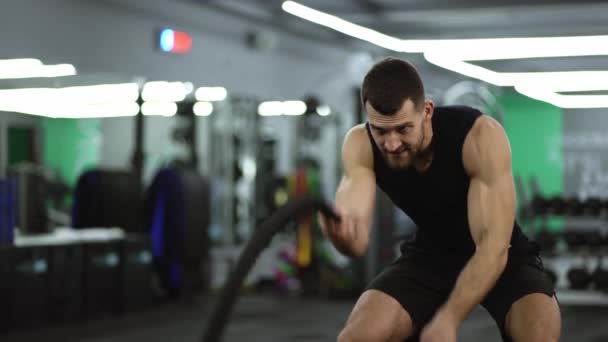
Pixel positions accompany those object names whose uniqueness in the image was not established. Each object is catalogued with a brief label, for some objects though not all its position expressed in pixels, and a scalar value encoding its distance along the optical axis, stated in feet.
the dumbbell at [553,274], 23.55
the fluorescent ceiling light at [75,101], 20.40
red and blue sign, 24.04
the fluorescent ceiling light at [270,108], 28.94
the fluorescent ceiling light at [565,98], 40.91
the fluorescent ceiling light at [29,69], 18.99
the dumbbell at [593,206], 25.49
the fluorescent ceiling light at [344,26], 24.50
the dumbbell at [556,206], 25.86
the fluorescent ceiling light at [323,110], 27.18
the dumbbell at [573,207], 25.70
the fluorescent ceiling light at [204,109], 26.48
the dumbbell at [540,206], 25.96
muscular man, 6.99
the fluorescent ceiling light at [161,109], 25.03
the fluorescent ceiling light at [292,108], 30.12
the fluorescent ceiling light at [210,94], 26.01
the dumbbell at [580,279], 24.75
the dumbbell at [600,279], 24.28
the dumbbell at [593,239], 25.28
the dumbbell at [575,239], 25.64
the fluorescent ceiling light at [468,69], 32.21
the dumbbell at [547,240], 25.55
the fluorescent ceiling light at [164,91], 23.99
